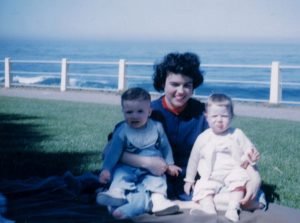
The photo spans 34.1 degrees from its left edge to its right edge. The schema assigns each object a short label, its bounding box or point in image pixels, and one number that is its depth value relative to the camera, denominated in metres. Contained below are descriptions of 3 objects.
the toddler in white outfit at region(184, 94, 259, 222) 3.83
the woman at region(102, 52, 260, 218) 4.07
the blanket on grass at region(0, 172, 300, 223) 3.67
